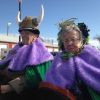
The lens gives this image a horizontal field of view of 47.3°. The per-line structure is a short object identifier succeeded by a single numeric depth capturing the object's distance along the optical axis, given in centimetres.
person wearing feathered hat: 118
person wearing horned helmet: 156
